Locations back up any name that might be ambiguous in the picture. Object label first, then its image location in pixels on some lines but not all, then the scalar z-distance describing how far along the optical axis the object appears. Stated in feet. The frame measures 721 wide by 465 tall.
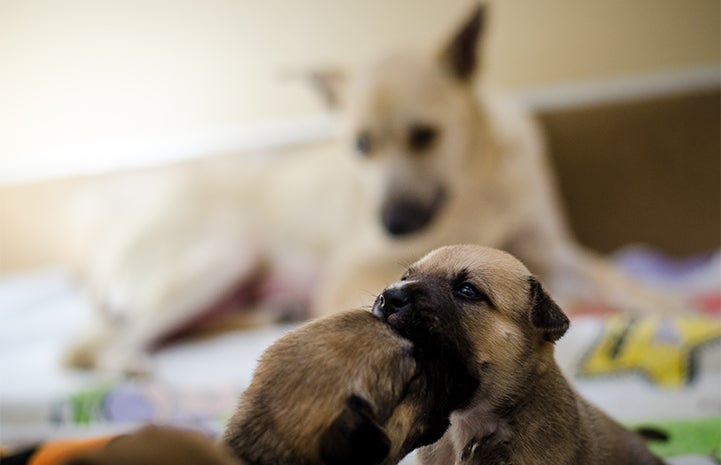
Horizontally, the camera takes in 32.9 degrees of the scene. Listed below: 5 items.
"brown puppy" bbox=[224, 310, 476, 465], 1.88
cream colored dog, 3.69
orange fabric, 2.44
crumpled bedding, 2.83
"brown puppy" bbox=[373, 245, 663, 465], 2.27
